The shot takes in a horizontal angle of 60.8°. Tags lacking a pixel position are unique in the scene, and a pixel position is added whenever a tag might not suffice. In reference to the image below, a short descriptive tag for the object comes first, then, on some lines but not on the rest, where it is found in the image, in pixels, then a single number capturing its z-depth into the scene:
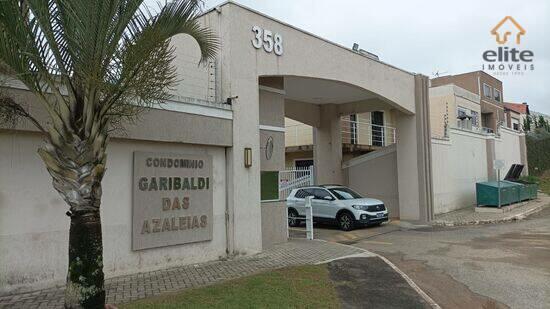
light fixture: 11.11
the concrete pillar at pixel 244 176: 10.83
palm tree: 4.91
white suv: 16.75
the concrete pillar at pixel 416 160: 19.25
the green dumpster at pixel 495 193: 22.12
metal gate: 21.44
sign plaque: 9.05
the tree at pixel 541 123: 58.88
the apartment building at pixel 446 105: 33.91
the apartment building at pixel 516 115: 50.58
